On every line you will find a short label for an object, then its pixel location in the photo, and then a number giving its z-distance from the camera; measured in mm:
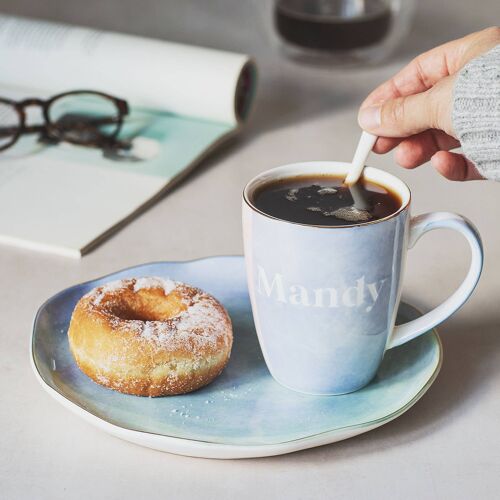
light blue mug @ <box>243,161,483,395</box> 686
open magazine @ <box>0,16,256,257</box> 943
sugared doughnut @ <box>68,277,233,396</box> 705
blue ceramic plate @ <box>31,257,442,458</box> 678
